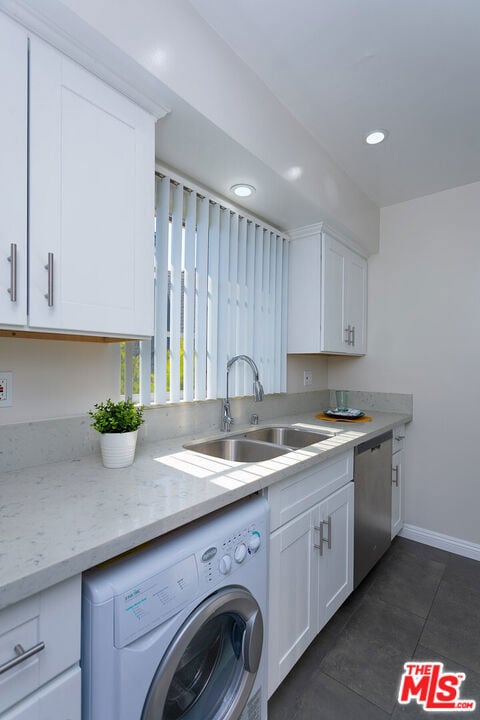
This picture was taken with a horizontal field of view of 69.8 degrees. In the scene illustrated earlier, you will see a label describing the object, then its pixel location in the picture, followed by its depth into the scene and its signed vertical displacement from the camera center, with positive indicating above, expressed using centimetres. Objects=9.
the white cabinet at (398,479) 240 -86
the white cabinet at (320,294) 226 +45
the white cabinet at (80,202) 91 +46
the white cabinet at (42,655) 61 -56
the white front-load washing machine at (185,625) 73 -65
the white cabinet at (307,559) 126 -84
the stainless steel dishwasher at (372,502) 186 -84
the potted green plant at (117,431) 121 -26
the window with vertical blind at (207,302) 159 +32
